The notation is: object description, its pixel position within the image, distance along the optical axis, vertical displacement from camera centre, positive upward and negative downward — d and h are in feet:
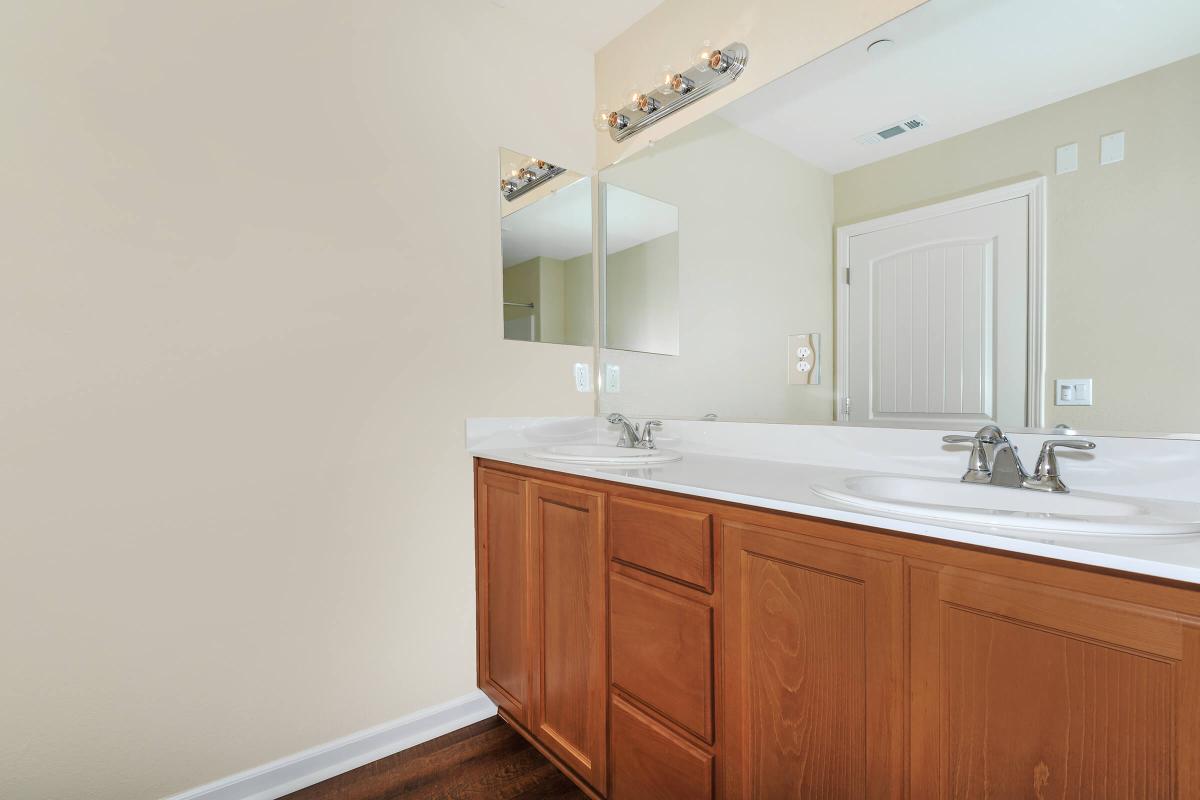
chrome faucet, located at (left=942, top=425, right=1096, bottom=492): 3.49 -0.51
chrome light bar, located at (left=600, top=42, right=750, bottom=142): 5.74 +3.17
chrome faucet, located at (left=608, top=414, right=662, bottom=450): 6.37 -0.54
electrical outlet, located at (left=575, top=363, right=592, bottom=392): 7.30 +0.11
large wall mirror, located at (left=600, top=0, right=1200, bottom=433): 3.35 +1.12
